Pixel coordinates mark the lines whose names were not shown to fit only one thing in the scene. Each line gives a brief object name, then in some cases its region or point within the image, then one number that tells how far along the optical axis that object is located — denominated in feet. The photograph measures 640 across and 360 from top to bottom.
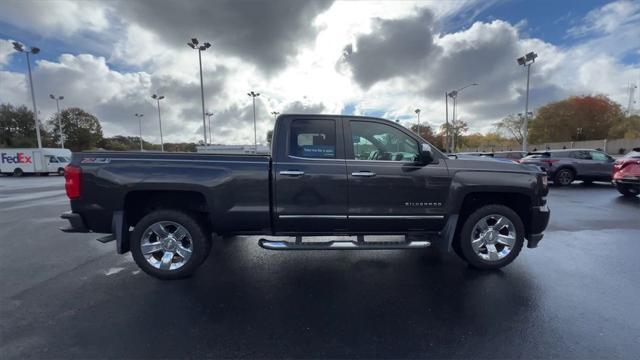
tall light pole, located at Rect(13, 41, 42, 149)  90.42
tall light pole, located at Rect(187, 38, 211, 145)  84.44
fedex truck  88.12
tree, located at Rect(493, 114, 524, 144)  223.51
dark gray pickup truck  12.09
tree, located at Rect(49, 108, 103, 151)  223.10
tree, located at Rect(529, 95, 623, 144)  178.81
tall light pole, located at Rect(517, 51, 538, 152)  73.85
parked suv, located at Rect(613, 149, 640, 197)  29.91
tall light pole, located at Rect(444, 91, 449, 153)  121.84
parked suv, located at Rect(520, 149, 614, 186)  41.47
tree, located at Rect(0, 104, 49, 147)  185.35
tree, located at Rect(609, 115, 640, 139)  149.34
